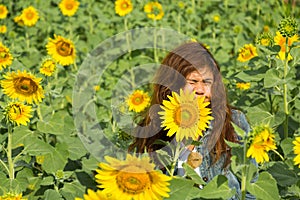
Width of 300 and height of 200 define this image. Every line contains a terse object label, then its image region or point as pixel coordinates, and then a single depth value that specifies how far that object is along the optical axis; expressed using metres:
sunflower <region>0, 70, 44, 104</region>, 4.50
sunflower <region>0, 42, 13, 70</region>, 5.17
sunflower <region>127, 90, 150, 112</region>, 5.37
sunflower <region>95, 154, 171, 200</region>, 2.70
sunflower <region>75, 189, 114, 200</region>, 2.54
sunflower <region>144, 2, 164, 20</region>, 8.10
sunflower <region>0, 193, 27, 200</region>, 3.22
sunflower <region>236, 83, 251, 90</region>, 6.06
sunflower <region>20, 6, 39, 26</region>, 8.77
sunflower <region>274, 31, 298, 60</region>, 5.29
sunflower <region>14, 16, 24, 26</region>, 8.76
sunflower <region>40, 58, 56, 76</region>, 5.11
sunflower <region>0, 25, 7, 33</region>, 8.61
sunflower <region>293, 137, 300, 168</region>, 3.58
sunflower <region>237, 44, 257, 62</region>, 6.08
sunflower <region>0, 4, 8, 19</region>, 9.10
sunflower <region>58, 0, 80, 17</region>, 8.56
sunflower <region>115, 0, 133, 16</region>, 8.15
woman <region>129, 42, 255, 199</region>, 4.48
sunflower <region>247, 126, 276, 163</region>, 2.94
